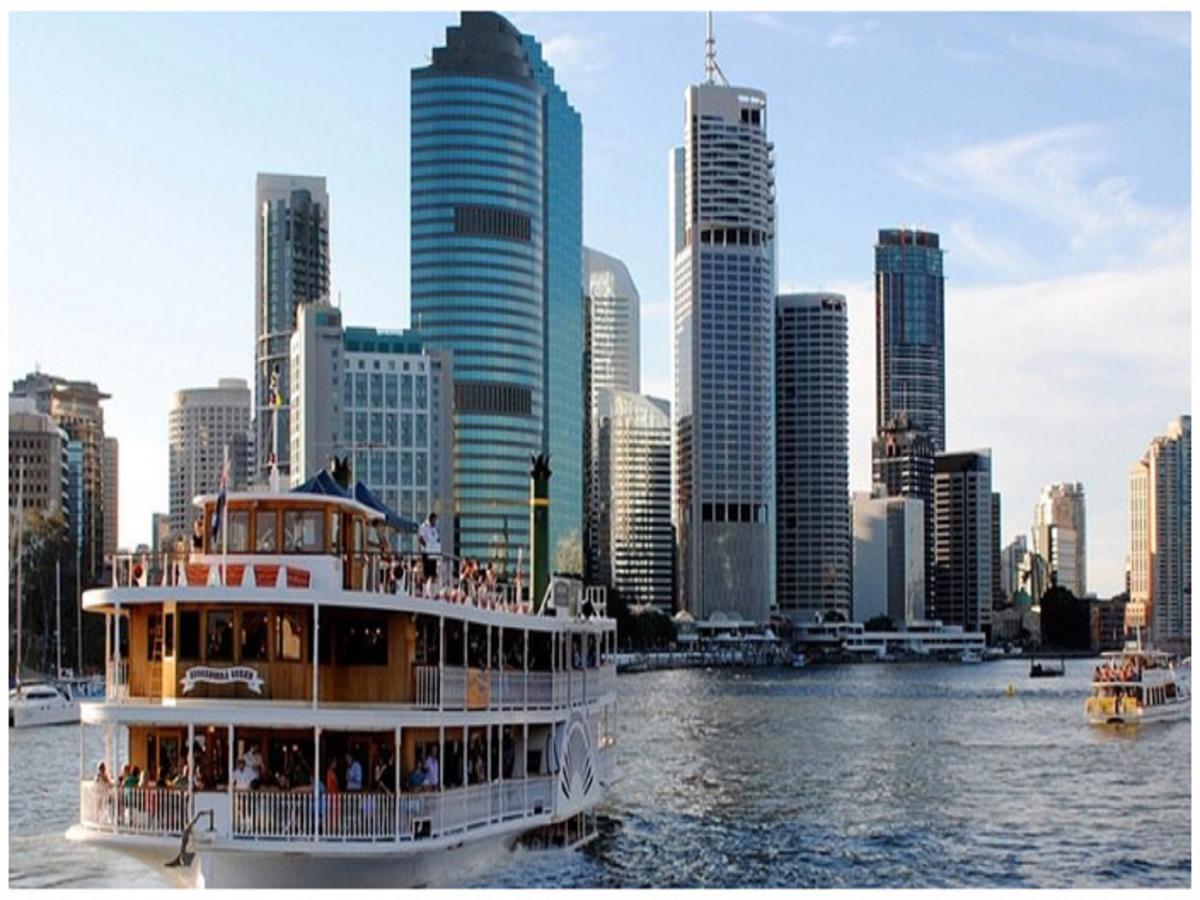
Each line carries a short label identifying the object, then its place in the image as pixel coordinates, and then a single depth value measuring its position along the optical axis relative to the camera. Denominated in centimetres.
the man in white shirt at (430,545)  3150
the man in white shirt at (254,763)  2873
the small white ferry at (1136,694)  9494
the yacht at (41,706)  8581
